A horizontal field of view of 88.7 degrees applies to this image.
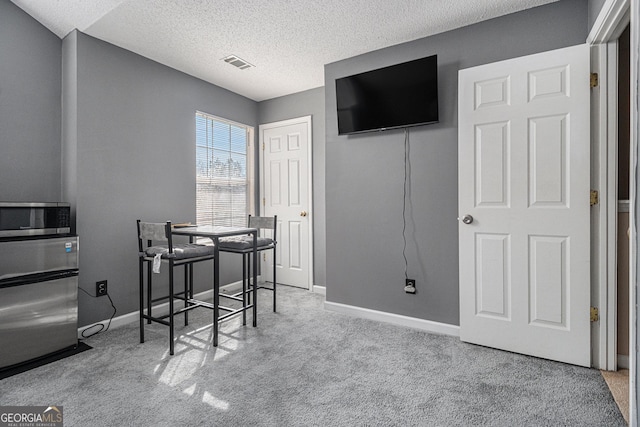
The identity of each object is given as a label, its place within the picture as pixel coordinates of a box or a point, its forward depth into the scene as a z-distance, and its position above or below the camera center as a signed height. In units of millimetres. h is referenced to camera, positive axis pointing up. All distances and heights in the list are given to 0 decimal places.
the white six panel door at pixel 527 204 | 2123 +36
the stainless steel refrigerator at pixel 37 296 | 2047 -548
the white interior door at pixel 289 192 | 4051 +249
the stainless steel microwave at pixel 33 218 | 2084 -31
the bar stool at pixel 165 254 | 2314 -313
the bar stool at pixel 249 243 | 2879 -280
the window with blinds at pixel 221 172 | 3656 +482
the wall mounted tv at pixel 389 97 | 2635 +983
